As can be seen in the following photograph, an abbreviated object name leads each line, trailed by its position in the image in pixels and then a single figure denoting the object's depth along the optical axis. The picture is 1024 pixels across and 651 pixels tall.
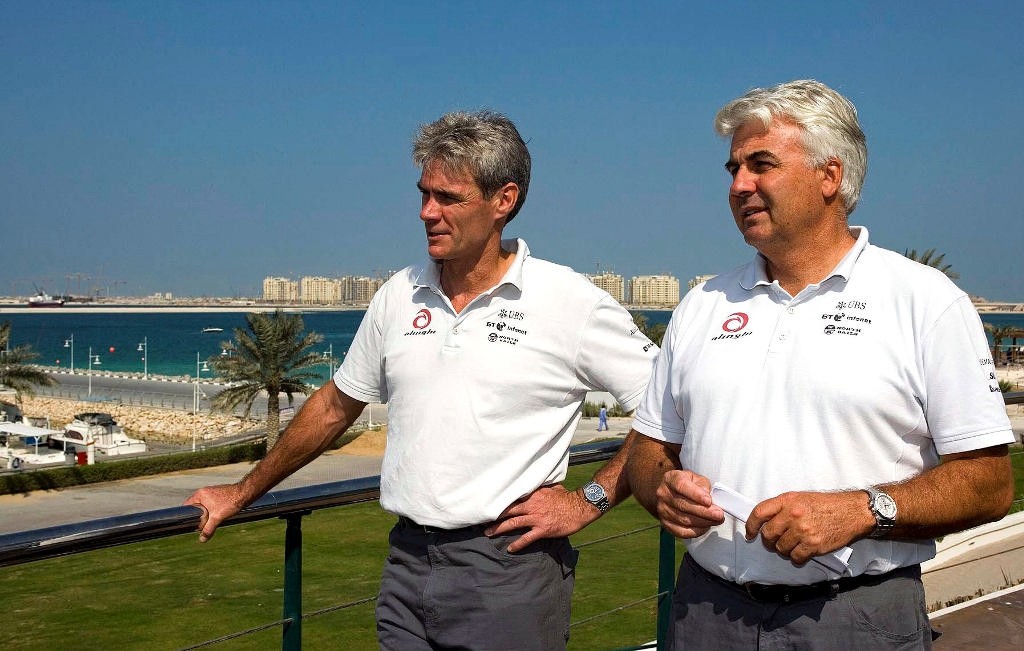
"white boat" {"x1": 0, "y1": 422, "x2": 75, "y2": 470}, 42.53
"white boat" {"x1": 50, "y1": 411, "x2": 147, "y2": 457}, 44.84
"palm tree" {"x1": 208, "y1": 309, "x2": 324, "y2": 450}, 39.09
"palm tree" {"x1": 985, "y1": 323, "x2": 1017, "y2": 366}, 54.22
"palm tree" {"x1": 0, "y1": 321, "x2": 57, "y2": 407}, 41.34
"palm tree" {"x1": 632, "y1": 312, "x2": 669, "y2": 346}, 49.69
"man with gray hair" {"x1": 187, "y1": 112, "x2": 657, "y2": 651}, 2.40
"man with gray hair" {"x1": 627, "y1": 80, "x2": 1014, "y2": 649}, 1.85
